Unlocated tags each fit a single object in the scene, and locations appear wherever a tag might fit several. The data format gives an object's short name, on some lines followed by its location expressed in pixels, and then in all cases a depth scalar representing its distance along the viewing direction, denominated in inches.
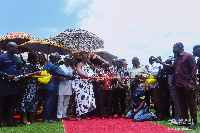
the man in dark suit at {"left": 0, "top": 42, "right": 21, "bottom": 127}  167.9
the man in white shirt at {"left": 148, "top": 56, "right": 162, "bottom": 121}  228.1
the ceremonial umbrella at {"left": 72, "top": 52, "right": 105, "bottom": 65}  407.0
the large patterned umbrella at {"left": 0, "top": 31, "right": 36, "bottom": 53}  330.3
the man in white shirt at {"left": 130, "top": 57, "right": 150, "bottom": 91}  243.1
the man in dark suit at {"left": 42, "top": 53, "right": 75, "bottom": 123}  203.5
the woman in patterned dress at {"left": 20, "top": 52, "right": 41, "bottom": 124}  187.0
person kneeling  215.0
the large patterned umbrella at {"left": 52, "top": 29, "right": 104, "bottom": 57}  333.7
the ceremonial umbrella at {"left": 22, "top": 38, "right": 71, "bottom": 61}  307.6
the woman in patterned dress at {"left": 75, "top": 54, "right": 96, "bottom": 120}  228.1
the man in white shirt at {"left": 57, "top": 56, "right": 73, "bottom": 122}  213.5
